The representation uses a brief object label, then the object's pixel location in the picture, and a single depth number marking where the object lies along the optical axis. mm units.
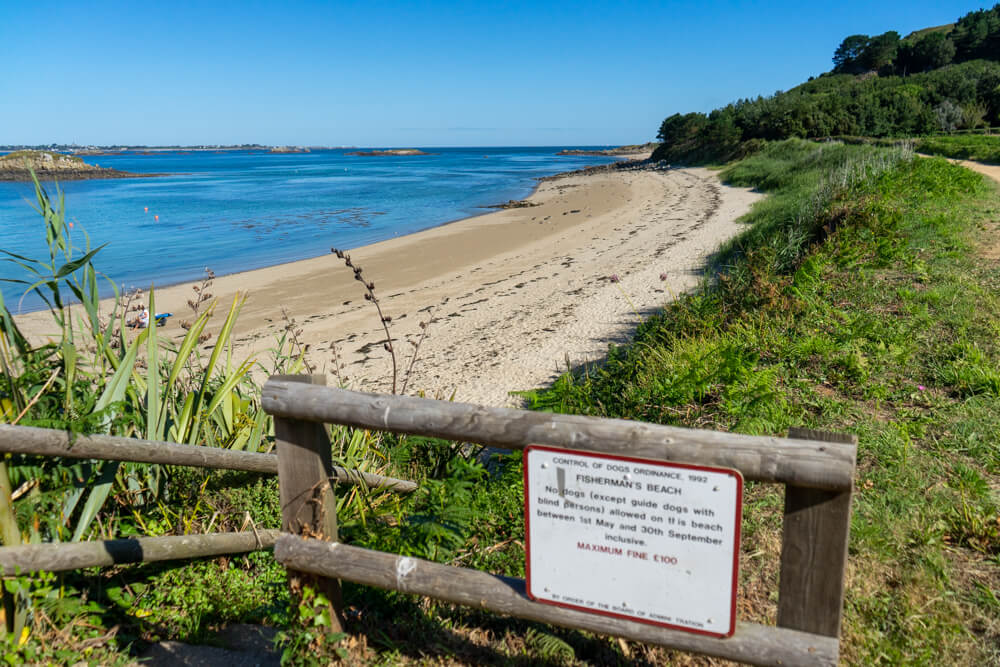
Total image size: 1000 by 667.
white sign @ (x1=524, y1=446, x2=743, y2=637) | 1831
